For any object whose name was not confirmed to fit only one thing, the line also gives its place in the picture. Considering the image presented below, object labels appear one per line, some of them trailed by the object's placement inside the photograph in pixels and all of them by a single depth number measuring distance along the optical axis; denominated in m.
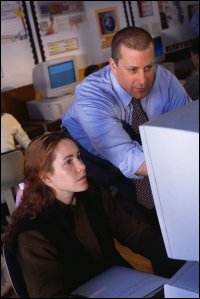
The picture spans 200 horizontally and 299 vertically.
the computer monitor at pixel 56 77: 3.87
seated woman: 1.24
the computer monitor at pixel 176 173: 0.73
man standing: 1.44
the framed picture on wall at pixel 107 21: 4.64
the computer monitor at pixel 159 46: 4.74
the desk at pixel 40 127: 3.54
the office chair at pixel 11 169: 2.99
